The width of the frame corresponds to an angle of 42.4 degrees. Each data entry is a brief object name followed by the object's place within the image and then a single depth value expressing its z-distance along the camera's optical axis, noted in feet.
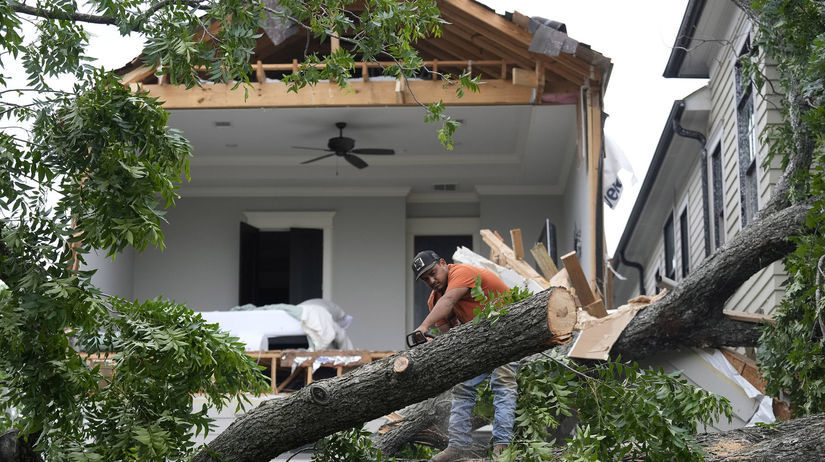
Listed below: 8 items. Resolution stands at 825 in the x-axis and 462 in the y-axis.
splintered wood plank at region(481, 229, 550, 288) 38.71
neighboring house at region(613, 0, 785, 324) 38.78
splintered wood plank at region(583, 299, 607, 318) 31.86
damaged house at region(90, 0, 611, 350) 55.36
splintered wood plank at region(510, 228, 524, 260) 42.11
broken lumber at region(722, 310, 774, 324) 29.96
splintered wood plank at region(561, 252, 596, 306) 33.91
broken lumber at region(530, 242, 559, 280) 40.83
